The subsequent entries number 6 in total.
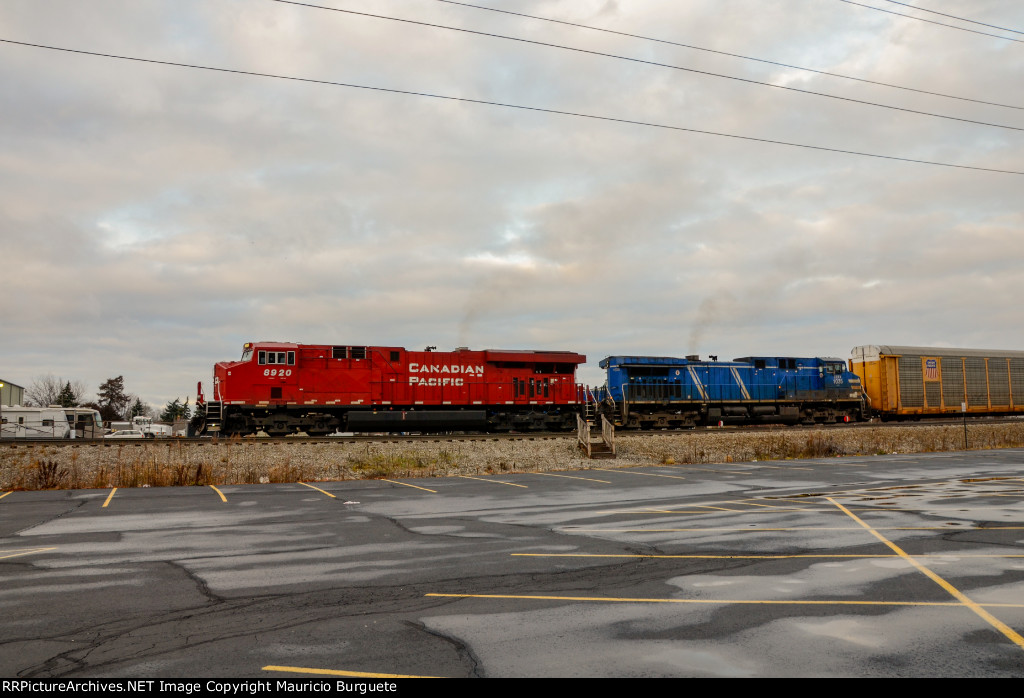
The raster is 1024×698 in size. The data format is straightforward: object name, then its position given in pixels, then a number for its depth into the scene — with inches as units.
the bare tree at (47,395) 4807.1
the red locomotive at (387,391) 1197.1
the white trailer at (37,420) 2042.3
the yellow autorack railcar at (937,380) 1676.9
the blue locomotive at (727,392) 1461.6
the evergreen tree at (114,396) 4859.7
